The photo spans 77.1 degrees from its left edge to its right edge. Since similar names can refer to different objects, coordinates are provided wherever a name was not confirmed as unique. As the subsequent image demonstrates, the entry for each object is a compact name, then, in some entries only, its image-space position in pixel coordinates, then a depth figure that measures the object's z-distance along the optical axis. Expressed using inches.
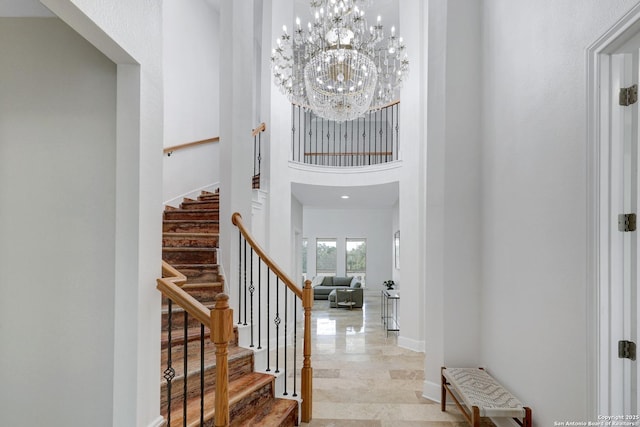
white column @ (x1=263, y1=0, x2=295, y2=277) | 247.6
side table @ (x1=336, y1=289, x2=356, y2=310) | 403.9
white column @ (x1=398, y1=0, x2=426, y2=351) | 232.5
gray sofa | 405.1
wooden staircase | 108.4
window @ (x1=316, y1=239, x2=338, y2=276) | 581.6
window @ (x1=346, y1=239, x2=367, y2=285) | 578.9
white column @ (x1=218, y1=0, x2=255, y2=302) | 156.5
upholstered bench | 107.4
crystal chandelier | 178.9
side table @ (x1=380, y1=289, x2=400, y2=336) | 279.6
